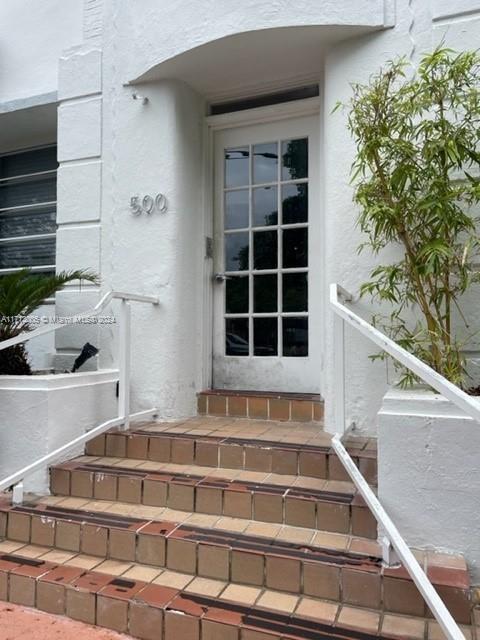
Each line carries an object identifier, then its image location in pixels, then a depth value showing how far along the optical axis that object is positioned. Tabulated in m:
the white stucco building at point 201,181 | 3.86
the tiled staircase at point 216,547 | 2.17
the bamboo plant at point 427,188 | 2.78
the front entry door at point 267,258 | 4.20
